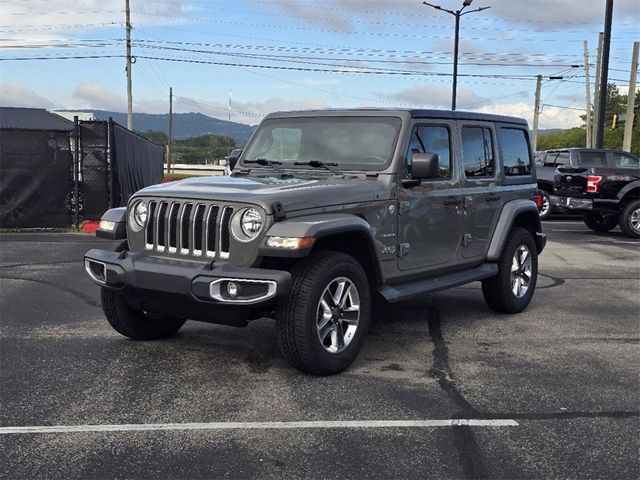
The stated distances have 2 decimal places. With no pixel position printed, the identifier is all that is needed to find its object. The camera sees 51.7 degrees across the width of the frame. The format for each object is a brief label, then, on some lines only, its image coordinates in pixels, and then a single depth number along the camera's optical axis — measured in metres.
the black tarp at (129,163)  13.55
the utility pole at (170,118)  63.78
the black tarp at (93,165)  13.11
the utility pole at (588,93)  41.66
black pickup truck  13.80
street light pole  26.14
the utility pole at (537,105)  48.56
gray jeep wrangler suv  4.31
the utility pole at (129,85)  40.97
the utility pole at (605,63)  20.97
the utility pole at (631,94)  28.67
